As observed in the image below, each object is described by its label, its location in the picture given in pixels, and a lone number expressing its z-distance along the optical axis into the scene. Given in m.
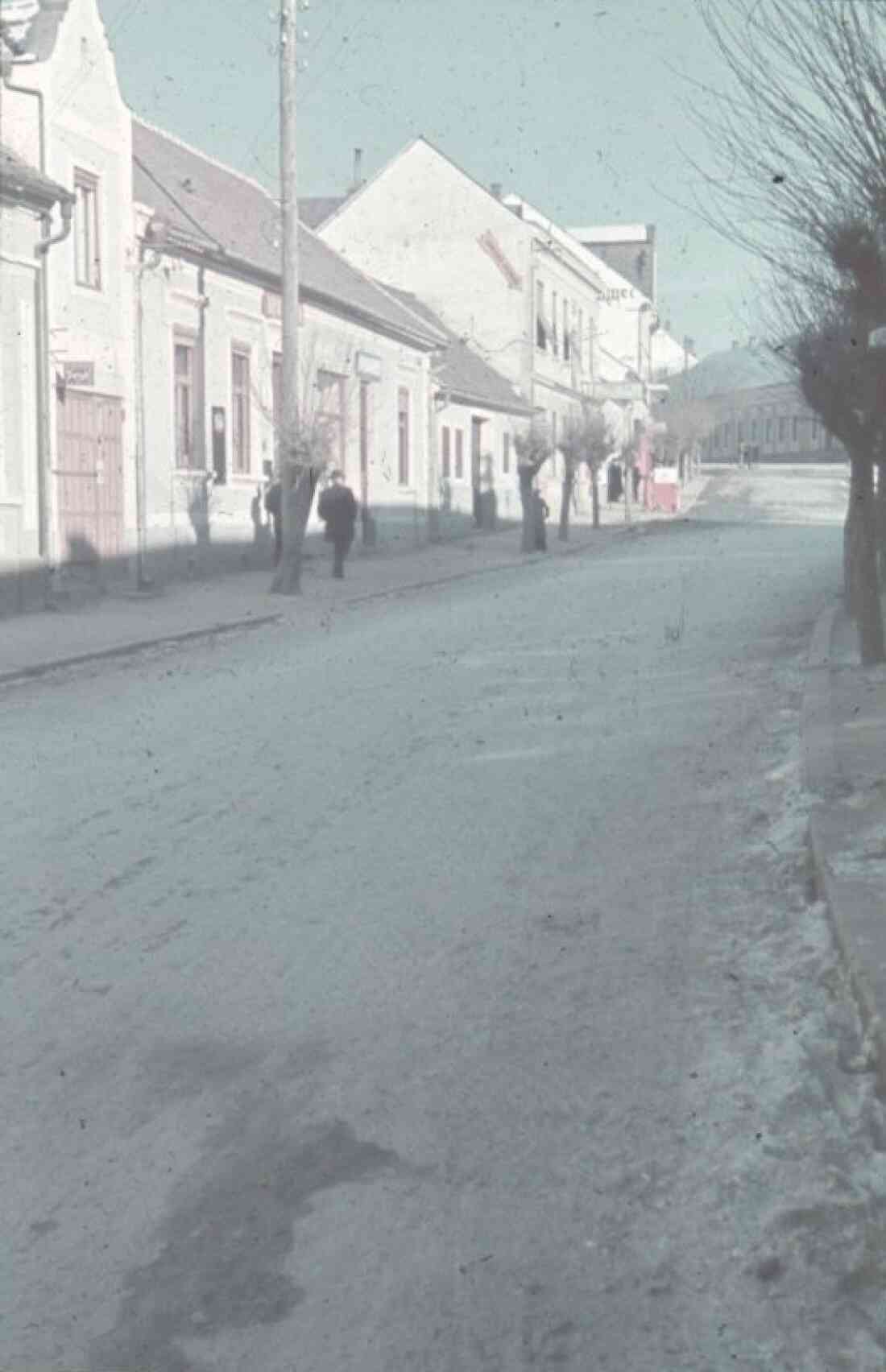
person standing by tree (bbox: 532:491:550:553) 36.97
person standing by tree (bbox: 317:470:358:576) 27.83
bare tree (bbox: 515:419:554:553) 37.03
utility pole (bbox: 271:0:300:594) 23.12
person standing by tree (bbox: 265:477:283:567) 26.57
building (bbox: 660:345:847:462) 100.44
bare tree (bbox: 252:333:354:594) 23.23
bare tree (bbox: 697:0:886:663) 9.60
